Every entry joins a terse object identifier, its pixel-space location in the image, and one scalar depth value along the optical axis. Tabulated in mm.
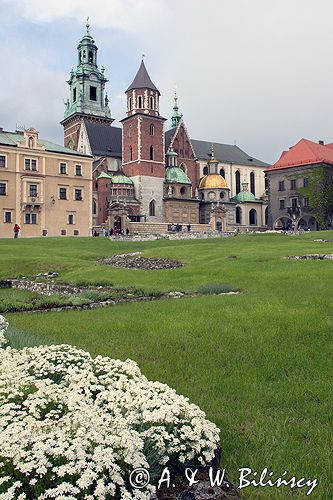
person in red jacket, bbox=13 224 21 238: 49075
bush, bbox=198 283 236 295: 15320
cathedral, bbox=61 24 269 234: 69625
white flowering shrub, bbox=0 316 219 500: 3051
